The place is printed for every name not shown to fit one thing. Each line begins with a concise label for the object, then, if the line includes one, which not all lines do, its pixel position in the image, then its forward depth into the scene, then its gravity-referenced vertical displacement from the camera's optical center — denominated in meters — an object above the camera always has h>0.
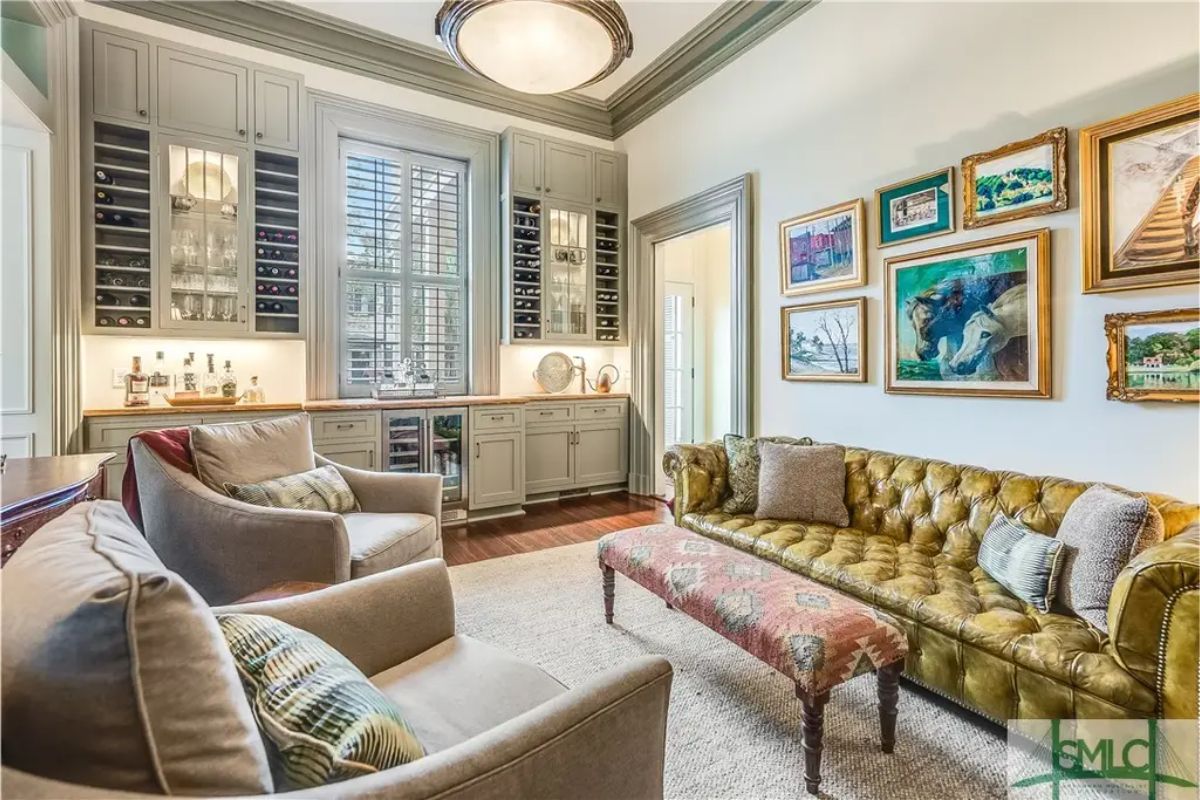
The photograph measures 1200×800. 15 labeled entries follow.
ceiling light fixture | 2.36 +1.67
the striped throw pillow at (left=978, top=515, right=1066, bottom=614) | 1.91 -0.61
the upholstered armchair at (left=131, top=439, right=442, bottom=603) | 2.17 -0.57
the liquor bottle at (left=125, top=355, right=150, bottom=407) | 3.63 +0.09
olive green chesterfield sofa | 1.49 -0.70
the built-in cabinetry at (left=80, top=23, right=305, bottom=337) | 3.52 +1.46
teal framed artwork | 2.89 +1.06
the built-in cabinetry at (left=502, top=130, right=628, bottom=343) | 5.03 +1.54
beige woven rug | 1.65 -1.15
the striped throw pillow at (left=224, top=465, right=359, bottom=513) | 2.38 -0.42
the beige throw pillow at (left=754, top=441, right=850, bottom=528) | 2.90 -0.47
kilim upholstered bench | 1.60 -0.73
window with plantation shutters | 4.53 +1.15
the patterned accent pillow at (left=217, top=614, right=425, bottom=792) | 0.77 -0.47
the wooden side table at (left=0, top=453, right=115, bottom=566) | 1.69 -0.29
